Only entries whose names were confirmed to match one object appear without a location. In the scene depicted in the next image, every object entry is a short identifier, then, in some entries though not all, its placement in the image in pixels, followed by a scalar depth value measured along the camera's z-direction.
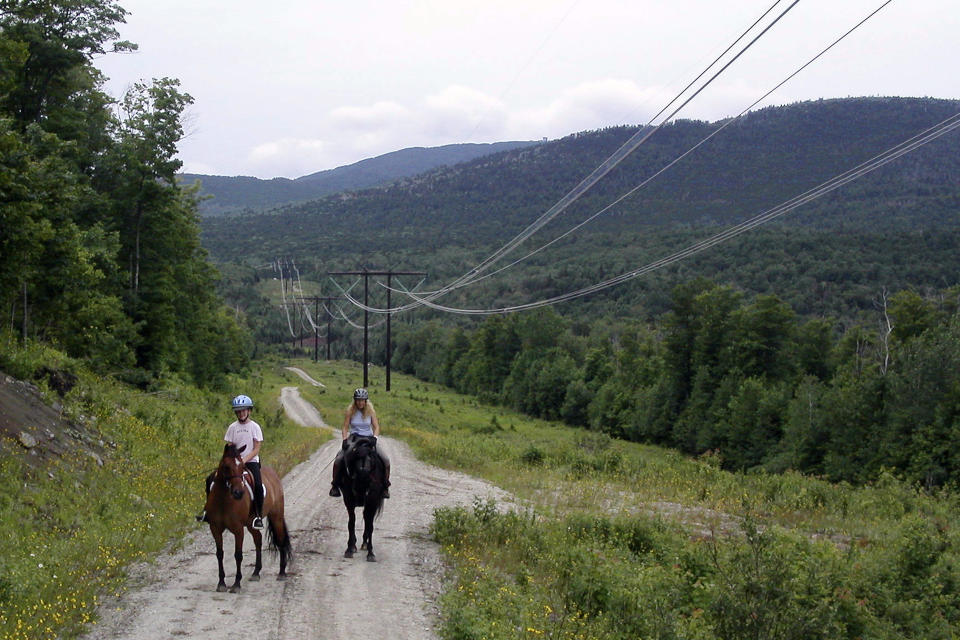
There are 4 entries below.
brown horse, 9.60
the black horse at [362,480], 11.78
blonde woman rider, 12.06
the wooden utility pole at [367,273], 54.63
